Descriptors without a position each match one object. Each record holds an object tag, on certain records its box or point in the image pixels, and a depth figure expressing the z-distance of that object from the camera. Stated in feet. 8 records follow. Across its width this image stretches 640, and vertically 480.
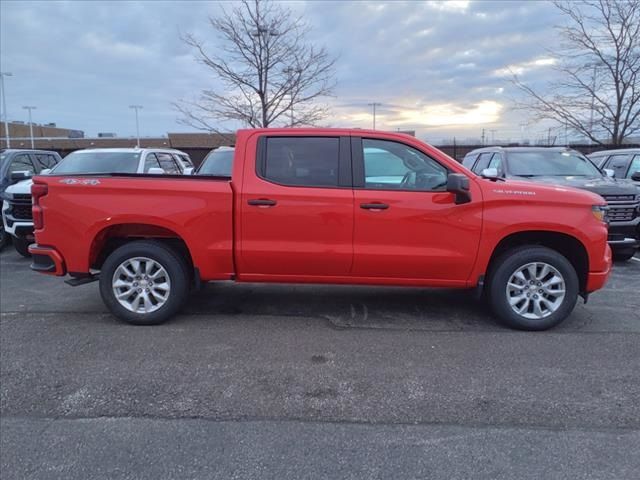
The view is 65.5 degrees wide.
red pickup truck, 15.92
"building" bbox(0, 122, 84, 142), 221.25
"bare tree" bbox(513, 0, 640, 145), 52.65
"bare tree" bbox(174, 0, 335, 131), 48.37
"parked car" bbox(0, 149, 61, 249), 28.07
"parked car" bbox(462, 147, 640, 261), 26.02
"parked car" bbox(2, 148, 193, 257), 27.63
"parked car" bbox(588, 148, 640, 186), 33.84
